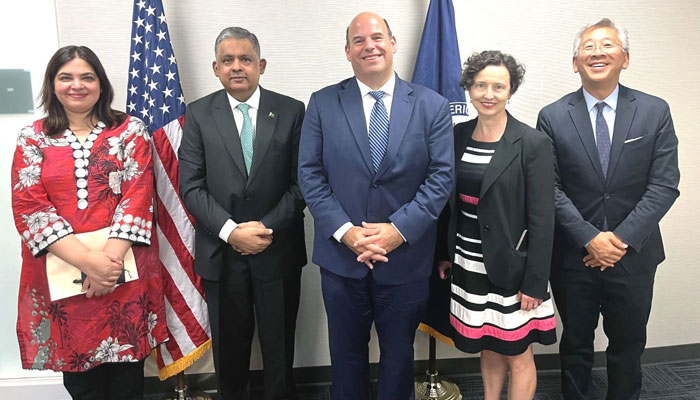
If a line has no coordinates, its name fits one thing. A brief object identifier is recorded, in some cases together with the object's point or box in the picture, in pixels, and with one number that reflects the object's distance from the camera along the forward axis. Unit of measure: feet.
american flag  8.48
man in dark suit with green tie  7.70
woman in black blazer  6.89
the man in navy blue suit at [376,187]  6.93
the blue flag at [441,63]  8.87
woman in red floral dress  7.20
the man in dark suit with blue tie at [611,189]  7.54
